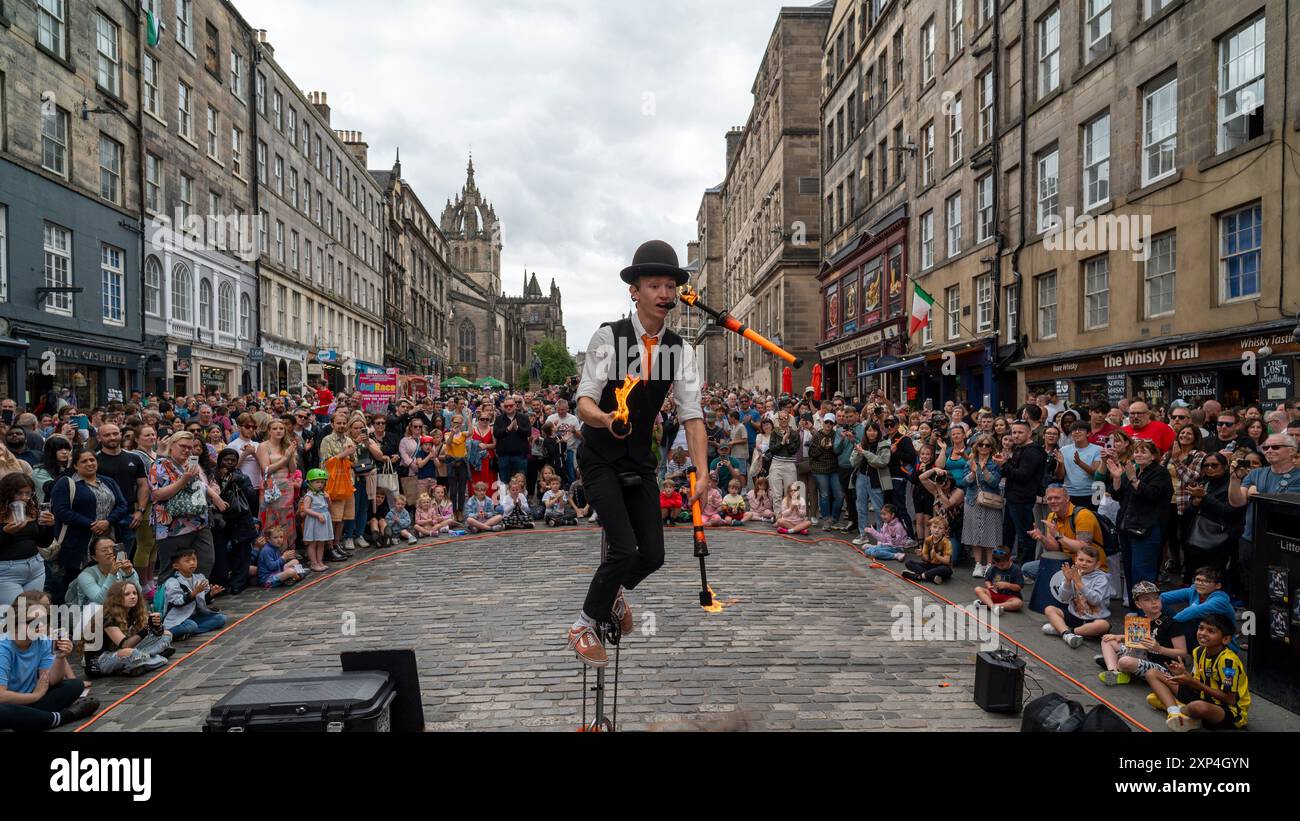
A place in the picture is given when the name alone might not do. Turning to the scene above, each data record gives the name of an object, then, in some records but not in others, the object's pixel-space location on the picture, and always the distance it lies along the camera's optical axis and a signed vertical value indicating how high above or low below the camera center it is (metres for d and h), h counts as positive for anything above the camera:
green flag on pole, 23.38 +11.60
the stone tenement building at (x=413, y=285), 59.22 +10.07
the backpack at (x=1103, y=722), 3.86 -1.72
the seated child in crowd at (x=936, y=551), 9.58 -2.11
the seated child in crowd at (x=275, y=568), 9.20 -2.13
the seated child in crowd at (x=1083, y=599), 6.96 -1.94
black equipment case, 3.67 -1.56
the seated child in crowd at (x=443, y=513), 13.05 -2.10
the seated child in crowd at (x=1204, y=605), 5.54 -1.60
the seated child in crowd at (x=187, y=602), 7.10 -2.00
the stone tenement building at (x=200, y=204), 25.02 +7.24
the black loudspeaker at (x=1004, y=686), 5.11 -2.01
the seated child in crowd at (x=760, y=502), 13.92 -2.05
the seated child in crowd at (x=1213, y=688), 4.92 -1.98
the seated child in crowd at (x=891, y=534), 11.01 -2.14
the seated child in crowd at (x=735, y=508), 13.71 -2.11
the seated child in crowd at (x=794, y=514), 12.67 -2.08
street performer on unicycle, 4.43 -0.20
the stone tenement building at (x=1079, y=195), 13.16 +4.71
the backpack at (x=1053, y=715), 4.13 -1.83
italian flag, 22.67 +2.48
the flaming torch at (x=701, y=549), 4.21 -0.87
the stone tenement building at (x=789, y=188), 41.62 +12.06
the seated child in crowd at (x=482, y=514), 13.16 -2.14
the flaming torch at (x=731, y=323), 3.95 +0.39
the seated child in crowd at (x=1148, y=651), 5.53 -1.99
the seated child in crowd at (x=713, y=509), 13.66 -2.15
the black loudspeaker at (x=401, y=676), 4.37 -1.64
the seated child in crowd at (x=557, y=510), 13.71 -2.12
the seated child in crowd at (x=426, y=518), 12.78 -2.11
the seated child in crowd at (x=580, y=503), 13.58 -2.02
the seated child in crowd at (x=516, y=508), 13.38 -2.05
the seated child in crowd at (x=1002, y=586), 7.91 -2.12
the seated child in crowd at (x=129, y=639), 6.09 -2.07
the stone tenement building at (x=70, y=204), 18.03 +5.25
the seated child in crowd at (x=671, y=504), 13.43 -1.98
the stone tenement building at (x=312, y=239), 35.16 +8.81
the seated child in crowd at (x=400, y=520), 12.36 -2.10
